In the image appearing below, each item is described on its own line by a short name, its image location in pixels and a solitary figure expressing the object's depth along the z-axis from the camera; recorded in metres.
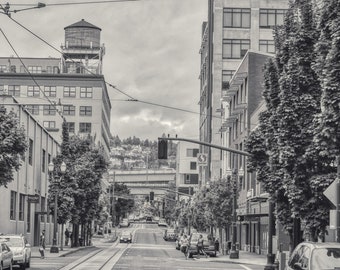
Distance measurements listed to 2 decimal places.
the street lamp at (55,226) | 53.25
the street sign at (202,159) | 94.56
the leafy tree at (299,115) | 27.14
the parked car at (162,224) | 192.51
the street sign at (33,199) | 51.97
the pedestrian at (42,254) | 46.01
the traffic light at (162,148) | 33.78
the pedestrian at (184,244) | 59.94
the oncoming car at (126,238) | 100.31
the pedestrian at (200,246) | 57.06
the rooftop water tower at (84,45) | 132.88
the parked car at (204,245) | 56.18
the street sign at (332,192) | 19.33
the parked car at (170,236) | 111.56
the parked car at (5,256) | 28.93
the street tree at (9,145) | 31.09
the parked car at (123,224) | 186.41
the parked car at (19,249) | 33.84
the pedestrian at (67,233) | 76.16
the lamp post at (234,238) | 53.09
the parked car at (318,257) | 18.81
